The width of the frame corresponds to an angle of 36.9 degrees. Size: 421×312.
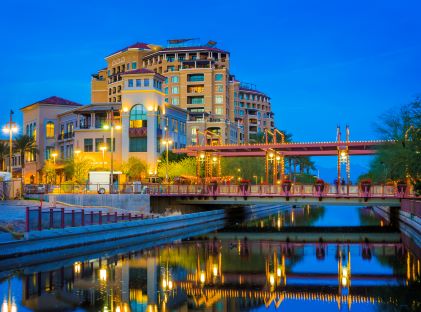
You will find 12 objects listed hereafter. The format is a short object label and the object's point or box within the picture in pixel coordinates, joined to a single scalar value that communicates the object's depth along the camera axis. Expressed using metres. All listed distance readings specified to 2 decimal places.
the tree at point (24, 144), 95.81
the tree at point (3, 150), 100.63
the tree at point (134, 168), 81.50
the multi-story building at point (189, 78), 134.25
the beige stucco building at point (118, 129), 84.75
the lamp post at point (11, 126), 49.94
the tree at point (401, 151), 48.88
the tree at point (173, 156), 86.51
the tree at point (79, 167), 81.25
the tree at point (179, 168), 80.81
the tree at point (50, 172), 91.06
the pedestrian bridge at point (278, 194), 53.28
